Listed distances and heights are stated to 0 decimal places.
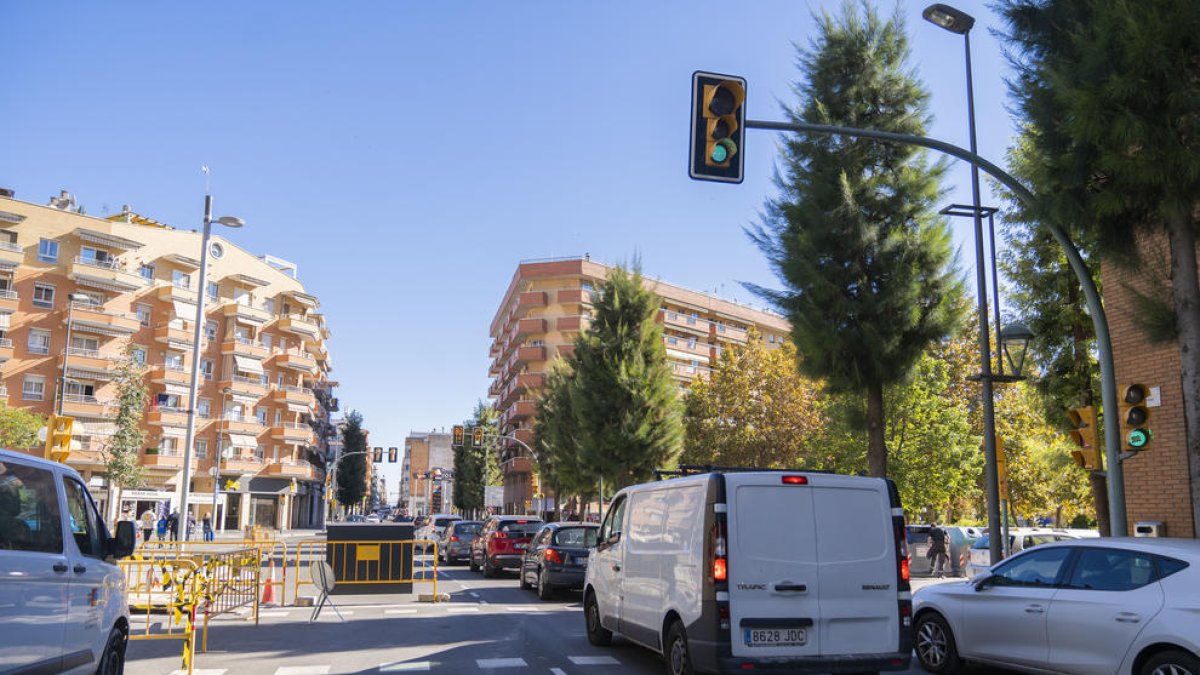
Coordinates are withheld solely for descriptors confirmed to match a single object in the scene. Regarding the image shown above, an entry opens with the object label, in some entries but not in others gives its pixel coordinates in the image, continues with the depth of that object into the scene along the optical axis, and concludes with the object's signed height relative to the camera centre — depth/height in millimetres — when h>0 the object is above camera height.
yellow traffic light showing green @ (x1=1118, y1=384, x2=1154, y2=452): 9781 +758
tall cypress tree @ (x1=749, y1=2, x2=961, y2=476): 16391 +4671
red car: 23922 -1509
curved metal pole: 9891 +1894
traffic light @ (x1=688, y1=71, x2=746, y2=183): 8586 +3402
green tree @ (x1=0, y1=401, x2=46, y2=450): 46312 +2718
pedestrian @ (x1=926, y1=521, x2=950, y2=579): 26125 -1795
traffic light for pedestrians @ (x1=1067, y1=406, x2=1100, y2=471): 10742 +610
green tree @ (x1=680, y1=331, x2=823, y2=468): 44844 +3529
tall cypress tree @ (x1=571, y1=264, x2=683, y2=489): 33438 +3227
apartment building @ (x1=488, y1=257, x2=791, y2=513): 74250 +13216
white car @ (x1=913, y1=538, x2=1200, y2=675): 6973 -1079
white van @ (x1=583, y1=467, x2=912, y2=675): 7477 -756
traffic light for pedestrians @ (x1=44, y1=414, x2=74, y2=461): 14969 +770
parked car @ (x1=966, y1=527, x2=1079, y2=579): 23797 -1301
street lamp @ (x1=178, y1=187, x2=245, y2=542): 21281 +3736
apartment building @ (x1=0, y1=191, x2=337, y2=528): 55156 +9304
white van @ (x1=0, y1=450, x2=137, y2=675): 5480 -616
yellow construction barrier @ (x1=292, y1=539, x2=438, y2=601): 17297 -1470
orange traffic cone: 16366 -1964
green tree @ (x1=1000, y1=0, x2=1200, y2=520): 8492 +3443
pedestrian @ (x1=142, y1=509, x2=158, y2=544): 41469 -1982
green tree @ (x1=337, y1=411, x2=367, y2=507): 107125 +1929
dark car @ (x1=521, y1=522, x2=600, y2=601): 17359 -1371
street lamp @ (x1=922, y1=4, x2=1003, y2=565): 13547 +2325
